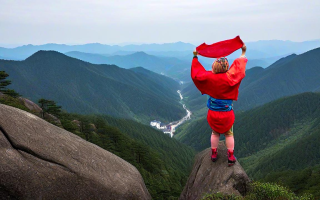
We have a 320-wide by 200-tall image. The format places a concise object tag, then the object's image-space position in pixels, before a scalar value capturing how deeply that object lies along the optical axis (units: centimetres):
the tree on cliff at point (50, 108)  2672
